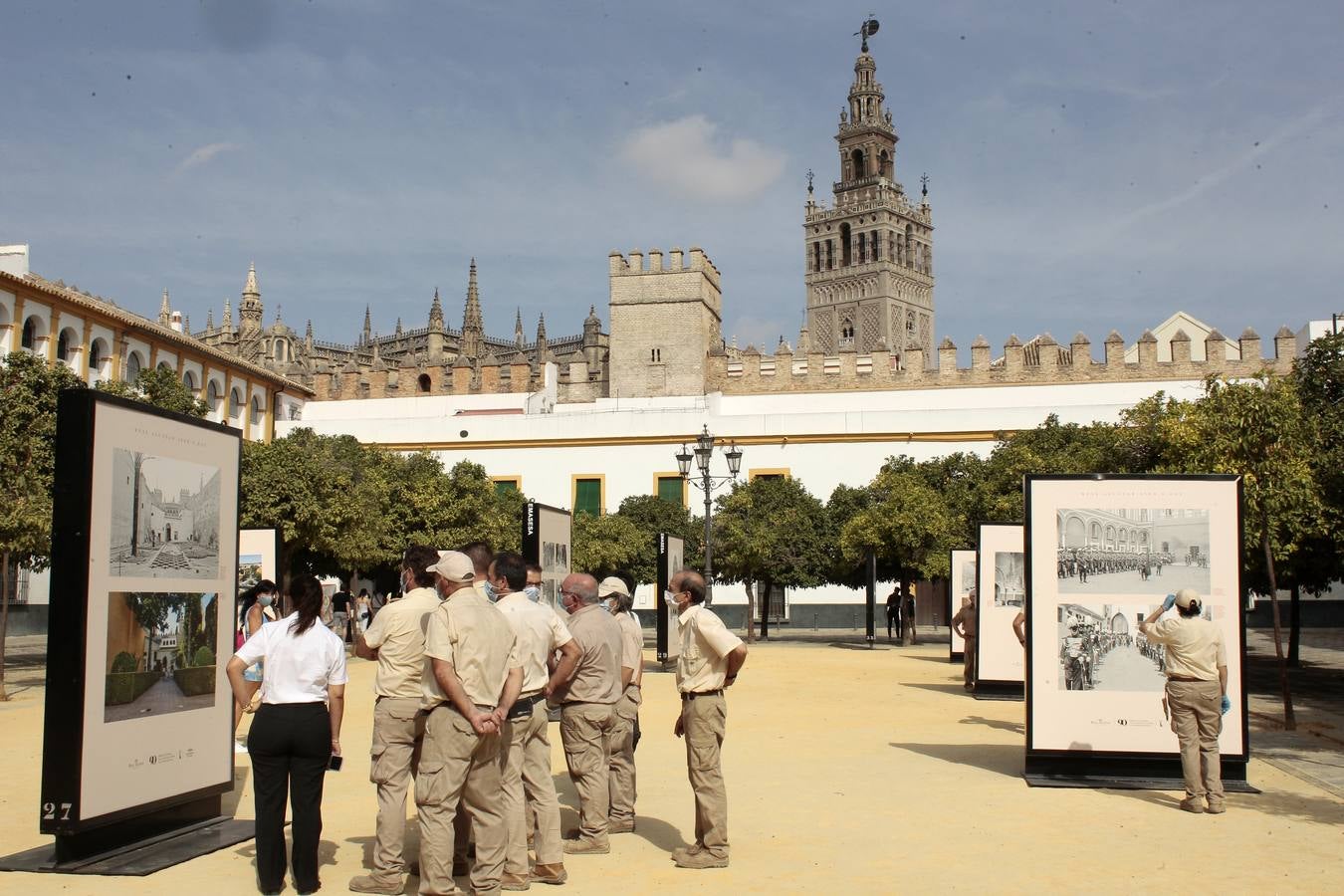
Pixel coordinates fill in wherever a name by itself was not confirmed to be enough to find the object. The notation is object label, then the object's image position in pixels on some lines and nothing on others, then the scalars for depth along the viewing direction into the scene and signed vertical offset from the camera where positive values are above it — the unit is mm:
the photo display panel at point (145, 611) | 6375 -438
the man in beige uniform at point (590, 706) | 7074 -972
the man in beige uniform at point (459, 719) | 5734 -832
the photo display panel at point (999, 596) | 16031 -717
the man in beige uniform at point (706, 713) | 6613 -934
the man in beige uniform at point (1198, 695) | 8398 -1024
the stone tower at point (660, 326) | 51656 +8498
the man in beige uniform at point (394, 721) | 6102 -909
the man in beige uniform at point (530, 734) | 6211 -995
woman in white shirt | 5969 -1007
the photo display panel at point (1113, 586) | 9430 -343
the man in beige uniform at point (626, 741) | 7633 -1222
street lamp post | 23375 +1444
